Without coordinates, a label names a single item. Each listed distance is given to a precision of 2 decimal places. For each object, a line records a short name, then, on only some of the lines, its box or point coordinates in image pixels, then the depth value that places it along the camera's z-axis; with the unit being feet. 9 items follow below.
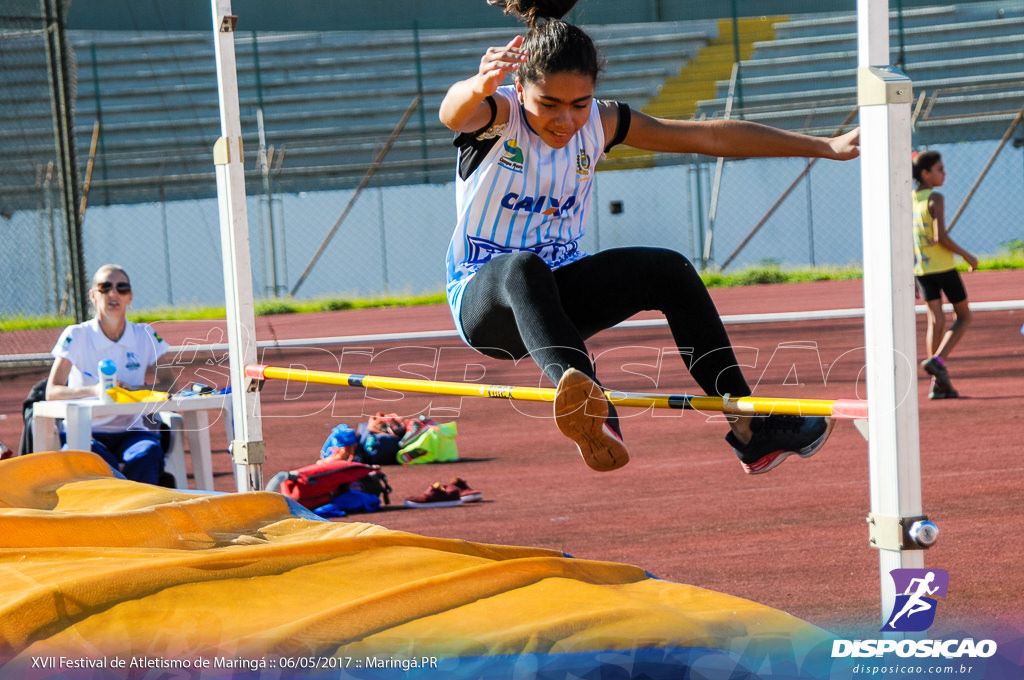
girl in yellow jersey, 44.42
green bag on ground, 38.99
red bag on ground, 31.19
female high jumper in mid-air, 15.25
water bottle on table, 29.43
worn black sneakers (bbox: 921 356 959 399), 44.27
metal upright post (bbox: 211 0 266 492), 23.59
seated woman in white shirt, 29.84
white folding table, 28.94
